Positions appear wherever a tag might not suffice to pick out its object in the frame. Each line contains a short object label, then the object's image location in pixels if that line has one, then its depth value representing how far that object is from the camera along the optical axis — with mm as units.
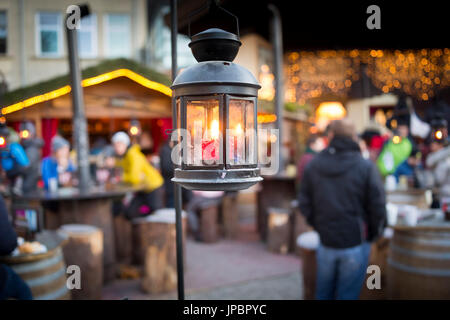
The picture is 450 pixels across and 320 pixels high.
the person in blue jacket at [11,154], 4074
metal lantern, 1862
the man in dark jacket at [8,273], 2893
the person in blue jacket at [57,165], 6254
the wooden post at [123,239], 6547
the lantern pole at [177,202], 2215
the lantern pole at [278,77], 7596
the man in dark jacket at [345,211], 3428
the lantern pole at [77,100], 5129
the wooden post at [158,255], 4883
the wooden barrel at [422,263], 3484
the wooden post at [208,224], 7594
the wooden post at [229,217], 7992
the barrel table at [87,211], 5223
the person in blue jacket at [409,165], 7519
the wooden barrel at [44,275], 3199
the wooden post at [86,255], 4523
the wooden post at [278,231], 6812
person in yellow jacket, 6270
